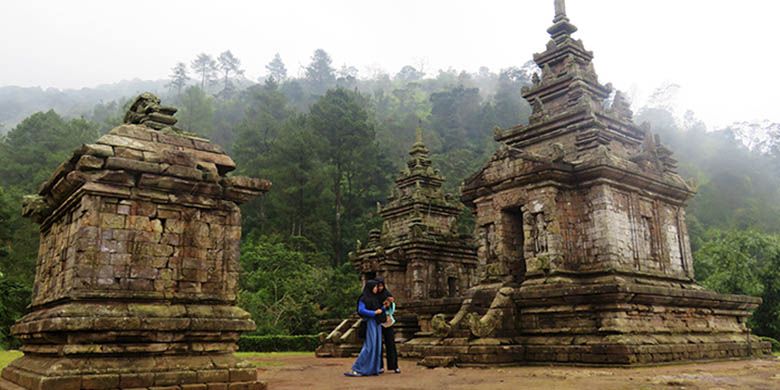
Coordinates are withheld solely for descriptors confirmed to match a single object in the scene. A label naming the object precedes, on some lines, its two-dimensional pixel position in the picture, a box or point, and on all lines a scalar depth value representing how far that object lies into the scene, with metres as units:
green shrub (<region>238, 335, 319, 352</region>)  23.20
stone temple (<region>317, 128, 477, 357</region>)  23.69
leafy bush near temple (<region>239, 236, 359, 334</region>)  27.55
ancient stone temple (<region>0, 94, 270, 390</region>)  6.78
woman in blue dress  10.84
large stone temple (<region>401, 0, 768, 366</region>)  12.48
